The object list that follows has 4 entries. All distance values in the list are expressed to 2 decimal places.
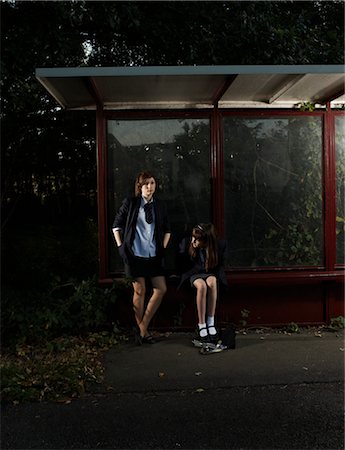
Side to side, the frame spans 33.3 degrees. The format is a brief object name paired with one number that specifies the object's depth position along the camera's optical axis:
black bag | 5.80
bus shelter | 6.54
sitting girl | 5.88
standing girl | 6.03
